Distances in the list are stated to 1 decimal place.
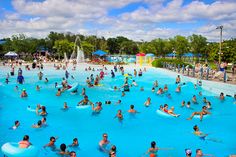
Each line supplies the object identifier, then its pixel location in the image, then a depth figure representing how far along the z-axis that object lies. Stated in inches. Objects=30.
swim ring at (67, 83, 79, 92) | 583.1
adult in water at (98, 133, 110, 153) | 284.6
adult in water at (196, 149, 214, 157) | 249.3
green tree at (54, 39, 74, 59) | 1596.7
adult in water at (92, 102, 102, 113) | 433.4
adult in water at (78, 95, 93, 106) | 459.0
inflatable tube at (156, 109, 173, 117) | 414.9
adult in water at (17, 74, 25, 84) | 699.5
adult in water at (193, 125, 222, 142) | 326.6
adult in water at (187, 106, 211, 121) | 405.4
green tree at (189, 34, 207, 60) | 1619.7
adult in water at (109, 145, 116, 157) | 260.1
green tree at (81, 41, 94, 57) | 1643.8
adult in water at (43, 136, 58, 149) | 282.0
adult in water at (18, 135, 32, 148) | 250.9
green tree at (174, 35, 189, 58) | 1634.4
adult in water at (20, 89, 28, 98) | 556.4
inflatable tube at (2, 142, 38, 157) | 244.5
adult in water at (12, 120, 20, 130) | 346.7
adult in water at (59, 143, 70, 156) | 261.1
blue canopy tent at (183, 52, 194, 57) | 1635.3
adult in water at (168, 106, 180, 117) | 413.3
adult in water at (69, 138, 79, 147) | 283.8
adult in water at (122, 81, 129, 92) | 612.7
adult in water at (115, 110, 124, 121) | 399.6
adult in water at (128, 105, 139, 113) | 437.4
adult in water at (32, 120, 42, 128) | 350.8
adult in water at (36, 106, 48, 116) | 416.0
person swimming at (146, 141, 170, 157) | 270.5
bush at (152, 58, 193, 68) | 1040.9
